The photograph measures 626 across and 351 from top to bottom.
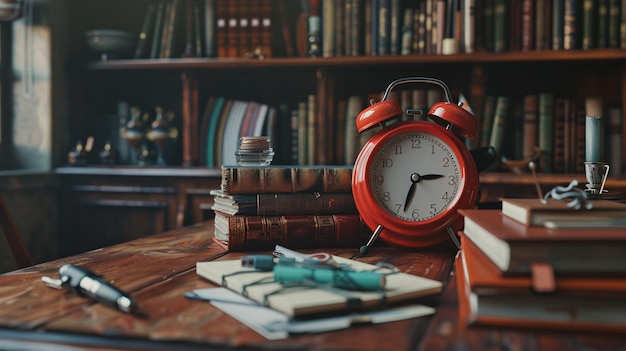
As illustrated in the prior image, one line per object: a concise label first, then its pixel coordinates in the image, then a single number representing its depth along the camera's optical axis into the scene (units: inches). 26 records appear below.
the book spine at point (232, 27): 105.0
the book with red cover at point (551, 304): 26.3
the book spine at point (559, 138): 96.4
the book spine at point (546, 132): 96.7
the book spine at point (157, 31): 110.0
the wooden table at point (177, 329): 25.2
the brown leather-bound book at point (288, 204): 48.2
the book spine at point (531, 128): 97.4
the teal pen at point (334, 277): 30.7
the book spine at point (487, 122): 98.7
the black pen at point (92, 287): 30.0
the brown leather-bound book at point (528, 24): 95.5
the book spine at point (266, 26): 104.7
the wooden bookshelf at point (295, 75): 97.2
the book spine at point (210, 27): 106.7
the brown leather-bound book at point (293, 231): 47.4
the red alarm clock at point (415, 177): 46.3
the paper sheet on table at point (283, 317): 26.6
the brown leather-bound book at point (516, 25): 96.3
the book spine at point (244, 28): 105.0
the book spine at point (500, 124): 98.0
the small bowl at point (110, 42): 109.8
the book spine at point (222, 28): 105.5
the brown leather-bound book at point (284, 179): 48.7
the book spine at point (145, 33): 110.5
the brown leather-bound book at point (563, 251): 27.5
